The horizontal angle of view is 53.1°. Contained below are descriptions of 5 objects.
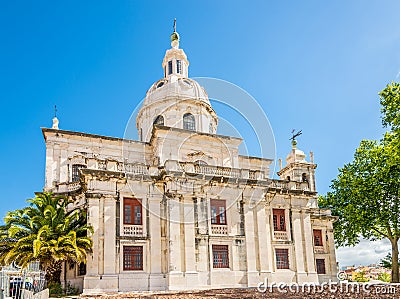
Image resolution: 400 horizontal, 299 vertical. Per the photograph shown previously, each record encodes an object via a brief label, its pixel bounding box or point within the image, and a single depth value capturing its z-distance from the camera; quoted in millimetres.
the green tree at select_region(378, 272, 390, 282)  48294
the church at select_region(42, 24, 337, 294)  25125
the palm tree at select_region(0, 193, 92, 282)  21750
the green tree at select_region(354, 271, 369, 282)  41000
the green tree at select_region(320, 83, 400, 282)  34969
